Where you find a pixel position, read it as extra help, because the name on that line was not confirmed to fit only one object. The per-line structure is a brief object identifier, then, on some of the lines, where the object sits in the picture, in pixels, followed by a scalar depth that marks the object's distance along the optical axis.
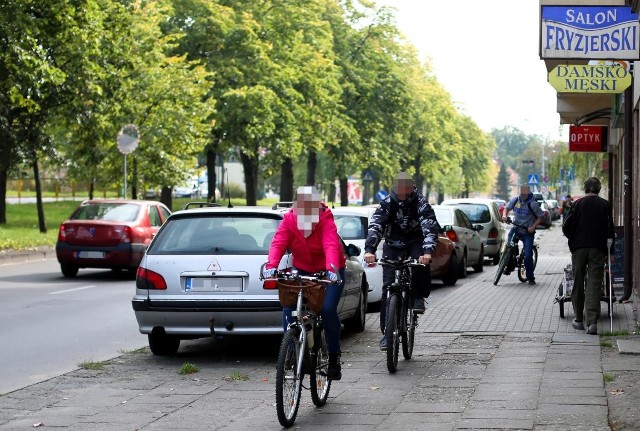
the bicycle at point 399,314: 10.40
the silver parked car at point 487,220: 29.78
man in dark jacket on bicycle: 11.04
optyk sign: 30.27
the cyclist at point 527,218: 22.03
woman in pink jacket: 8.66
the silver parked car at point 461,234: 23.67
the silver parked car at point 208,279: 11.30
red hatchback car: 22.92
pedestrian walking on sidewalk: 13.30
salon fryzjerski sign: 13.20
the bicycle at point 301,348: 7.87
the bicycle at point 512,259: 22.14
